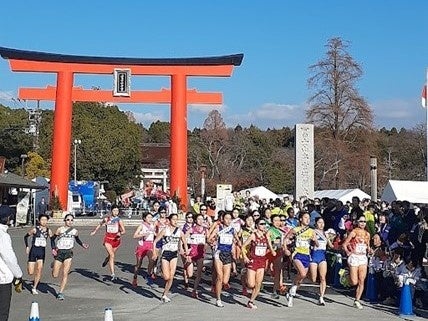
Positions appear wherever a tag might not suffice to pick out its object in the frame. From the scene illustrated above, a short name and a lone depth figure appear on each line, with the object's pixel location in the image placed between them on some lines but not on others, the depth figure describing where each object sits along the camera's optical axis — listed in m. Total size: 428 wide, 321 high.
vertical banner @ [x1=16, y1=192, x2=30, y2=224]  37.91
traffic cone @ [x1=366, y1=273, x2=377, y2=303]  13.09
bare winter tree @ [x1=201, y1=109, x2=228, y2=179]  68.19
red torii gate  41.06
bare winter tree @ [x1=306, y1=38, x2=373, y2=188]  45.62
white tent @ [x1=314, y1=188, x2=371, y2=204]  32.91
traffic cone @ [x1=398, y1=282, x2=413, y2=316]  11.46
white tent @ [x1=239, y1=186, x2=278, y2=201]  38.81
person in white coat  7.89
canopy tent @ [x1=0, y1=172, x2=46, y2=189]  37.00
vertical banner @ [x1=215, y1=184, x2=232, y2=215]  30.86
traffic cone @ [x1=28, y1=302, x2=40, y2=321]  6.91
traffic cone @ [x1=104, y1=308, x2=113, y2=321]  6.98
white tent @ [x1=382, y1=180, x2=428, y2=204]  26.70
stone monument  27.70
